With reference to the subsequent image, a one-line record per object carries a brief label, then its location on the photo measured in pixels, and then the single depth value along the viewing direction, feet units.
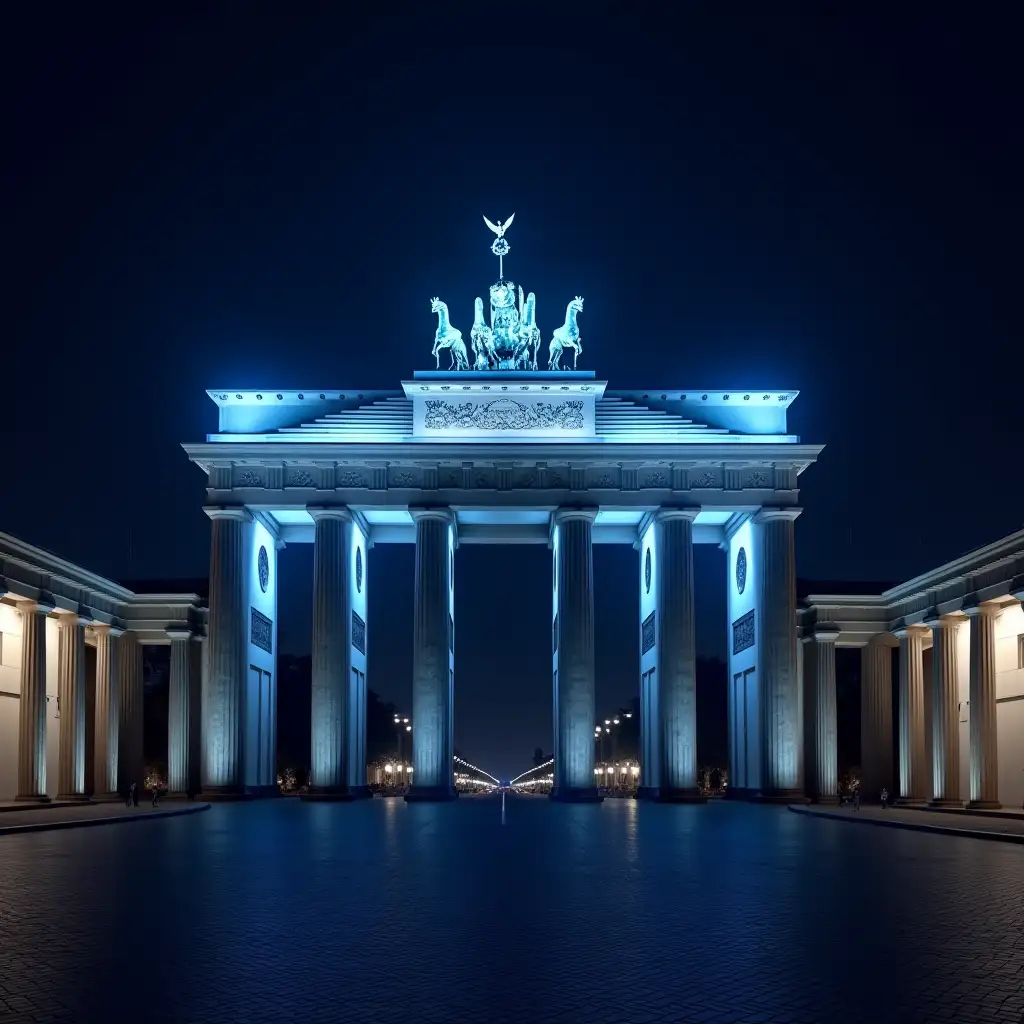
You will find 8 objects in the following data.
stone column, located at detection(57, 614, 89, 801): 173.99
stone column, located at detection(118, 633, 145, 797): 198.80
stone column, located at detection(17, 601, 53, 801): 156.87
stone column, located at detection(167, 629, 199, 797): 183.32
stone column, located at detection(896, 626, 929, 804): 178.70
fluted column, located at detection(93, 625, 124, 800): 189.47
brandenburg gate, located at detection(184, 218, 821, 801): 173.27
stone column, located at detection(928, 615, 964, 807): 160.04
